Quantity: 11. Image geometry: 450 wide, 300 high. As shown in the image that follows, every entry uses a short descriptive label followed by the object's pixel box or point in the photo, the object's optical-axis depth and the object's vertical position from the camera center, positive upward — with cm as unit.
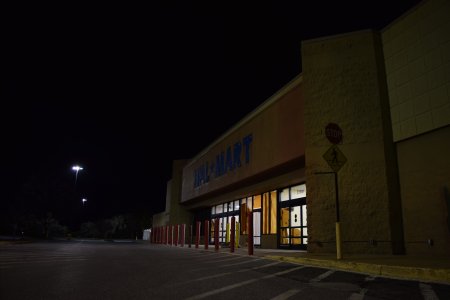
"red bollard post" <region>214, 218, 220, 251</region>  1797 +4
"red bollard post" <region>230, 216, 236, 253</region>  1639 -3
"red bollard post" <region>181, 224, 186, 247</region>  2523 +2
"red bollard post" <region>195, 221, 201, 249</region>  2095 +26
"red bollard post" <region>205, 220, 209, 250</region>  1988 +20
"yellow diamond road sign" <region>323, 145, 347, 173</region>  1050 +215
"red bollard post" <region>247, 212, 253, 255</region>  1442 +6
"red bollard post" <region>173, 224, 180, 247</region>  2698 -17
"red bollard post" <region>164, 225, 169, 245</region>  3084 +0
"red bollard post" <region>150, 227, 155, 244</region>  3919 -25
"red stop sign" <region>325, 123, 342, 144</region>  1192 +330
